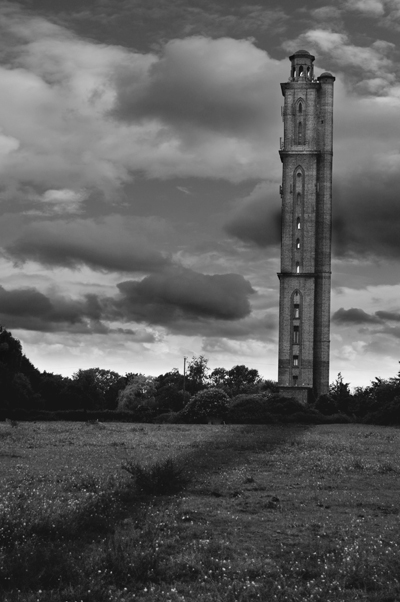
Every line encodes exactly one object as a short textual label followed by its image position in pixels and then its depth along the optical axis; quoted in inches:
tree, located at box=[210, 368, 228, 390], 6282.0
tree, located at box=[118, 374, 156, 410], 4680.1
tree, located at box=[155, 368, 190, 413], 3663.9
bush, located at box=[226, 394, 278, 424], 2516.0
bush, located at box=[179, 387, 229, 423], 2625.5
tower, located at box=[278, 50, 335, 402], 4441.4
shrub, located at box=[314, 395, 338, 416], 3358.8
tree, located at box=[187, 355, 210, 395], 6102.4
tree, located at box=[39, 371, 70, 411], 4020.7
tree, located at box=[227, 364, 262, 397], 6274.6
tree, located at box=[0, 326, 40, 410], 3538.1
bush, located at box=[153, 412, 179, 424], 2652.6
